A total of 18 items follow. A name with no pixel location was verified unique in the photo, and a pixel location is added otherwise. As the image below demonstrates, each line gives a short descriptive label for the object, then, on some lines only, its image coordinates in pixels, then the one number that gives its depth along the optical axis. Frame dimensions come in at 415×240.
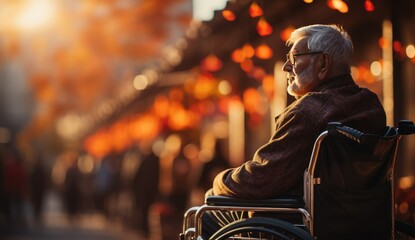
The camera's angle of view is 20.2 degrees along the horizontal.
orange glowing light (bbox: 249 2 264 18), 11.38
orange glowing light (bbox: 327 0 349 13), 8.73
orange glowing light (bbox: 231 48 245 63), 14.77
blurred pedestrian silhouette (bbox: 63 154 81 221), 30.55
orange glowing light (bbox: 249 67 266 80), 14.81
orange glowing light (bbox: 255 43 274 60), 13.14
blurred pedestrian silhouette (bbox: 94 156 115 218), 28.03
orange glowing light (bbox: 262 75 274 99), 16.08
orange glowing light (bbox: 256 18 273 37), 11.63
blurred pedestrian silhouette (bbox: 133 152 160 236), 19.64
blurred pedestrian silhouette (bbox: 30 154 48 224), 28.20
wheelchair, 6.18
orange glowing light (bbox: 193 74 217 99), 19.23
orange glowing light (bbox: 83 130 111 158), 45.12
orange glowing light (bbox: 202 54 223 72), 17.05
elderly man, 6.32
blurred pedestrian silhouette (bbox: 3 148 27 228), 25.47
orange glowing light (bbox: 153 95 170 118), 25.34
